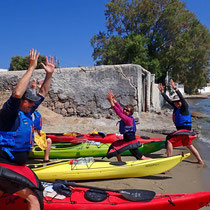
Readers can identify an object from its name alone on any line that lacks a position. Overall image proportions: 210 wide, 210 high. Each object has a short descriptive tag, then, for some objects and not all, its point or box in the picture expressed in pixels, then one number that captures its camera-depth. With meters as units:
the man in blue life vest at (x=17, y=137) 1.71
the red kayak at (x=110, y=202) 2.16
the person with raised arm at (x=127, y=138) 3.65
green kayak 4.39
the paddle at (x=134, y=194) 2.28
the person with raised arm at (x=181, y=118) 4.11
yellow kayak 3.20
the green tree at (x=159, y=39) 16.39
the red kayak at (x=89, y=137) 5.16
